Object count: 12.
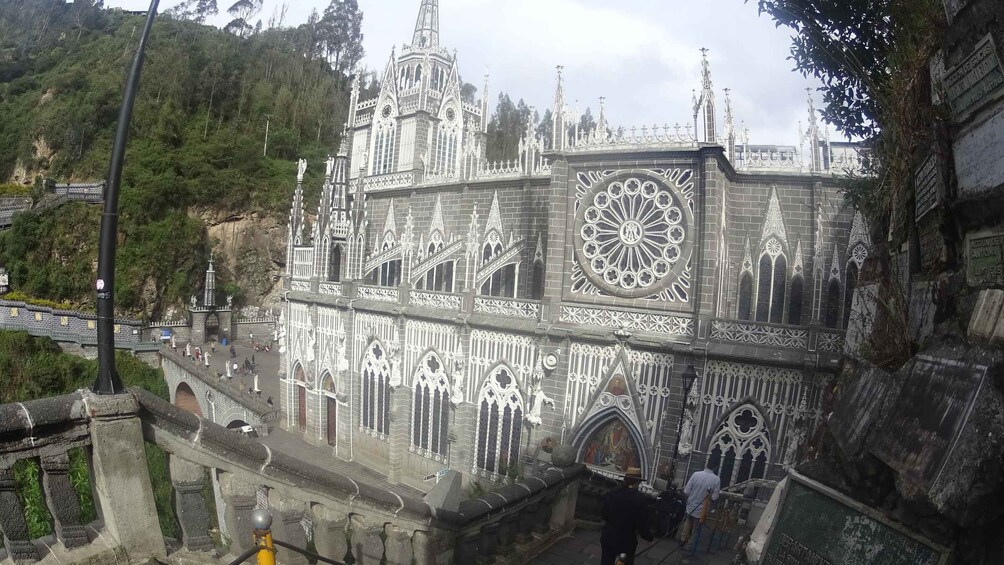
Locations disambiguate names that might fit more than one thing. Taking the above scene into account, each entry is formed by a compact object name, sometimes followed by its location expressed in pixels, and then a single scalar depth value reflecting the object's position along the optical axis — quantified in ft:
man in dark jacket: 19.24
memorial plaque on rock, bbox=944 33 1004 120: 10.37
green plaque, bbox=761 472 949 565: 10.75
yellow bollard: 10.92
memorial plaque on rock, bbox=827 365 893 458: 12.37
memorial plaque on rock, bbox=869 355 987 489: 9.34
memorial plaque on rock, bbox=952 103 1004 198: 10.37
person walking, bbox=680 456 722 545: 28.76
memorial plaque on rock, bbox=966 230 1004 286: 10.27
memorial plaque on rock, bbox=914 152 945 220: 12.64
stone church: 47.60
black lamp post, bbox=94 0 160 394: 14.03
